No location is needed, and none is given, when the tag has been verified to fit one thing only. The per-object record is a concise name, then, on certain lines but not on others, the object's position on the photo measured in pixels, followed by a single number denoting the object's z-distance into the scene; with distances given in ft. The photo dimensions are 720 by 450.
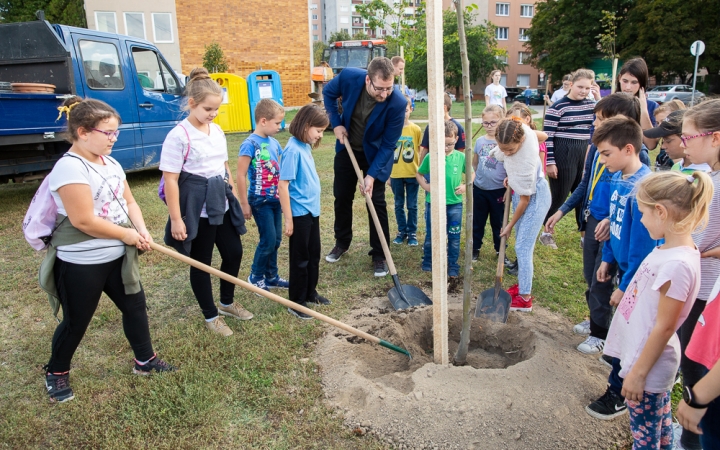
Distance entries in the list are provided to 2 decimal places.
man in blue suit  14.66
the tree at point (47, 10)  76.28
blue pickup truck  20.93
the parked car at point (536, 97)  122.93
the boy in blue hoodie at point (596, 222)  10.32
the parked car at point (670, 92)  84.58
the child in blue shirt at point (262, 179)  12.82
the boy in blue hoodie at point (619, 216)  7.93
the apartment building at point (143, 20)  91.71
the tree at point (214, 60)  84.07
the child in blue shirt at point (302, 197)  11.87
